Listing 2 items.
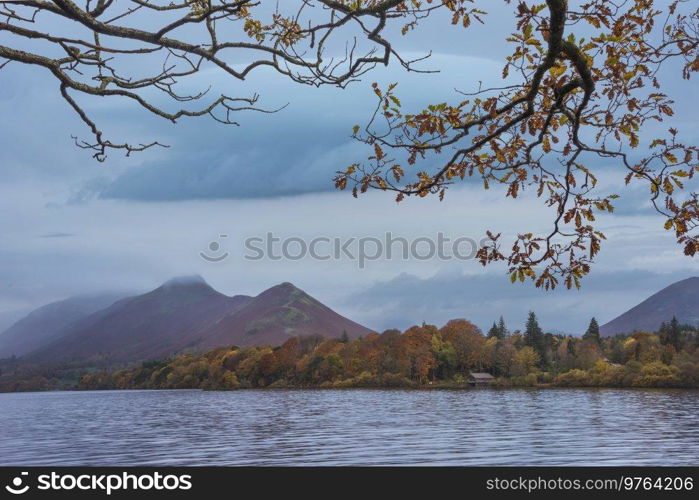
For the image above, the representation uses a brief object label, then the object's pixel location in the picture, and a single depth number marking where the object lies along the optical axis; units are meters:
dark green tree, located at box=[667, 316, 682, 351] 136.00
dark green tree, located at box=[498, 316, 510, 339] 169.45
